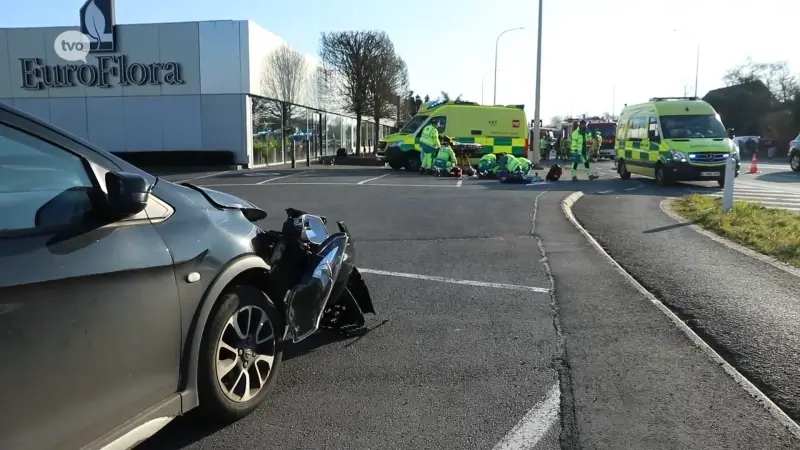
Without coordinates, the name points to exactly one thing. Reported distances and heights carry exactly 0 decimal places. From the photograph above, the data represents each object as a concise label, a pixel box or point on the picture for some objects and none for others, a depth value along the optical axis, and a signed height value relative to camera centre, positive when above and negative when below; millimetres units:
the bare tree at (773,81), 57469 +6392
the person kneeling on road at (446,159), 20906 -476
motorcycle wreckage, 3930 -817
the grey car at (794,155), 24673 -282
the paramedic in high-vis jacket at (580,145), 19250 +14
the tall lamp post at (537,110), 27594 +1483
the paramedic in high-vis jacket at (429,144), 21266 +3
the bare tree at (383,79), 36531 +3701
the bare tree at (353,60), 36281 +4682
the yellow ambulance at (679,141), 17000 +143
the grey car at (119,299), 2311 -679
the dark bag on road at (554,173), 19223 -826
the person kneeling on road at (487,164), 20062 -608
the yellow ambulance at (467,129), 23438 +545
